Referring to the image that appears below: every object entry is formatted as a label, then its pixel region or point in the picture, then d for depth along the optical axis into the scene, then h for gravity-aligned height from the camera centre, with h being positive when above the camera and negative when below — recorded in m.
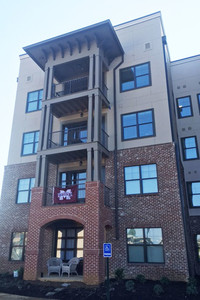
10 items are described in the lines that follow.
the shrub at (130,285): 11.08 -1.58
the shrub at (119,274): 12.93 -1.28
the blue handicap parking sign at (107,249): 9.12 -0.06
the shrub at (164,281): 11.66 -1.45
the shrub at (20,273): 14.06 -1.35
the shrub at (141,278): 12.19 -1.40
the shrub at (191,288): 10.38 -1.60
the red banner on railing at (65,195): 13.68 +2.71
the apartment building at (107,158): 13.12 +5.22
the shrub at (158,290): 10.45 -1.65
